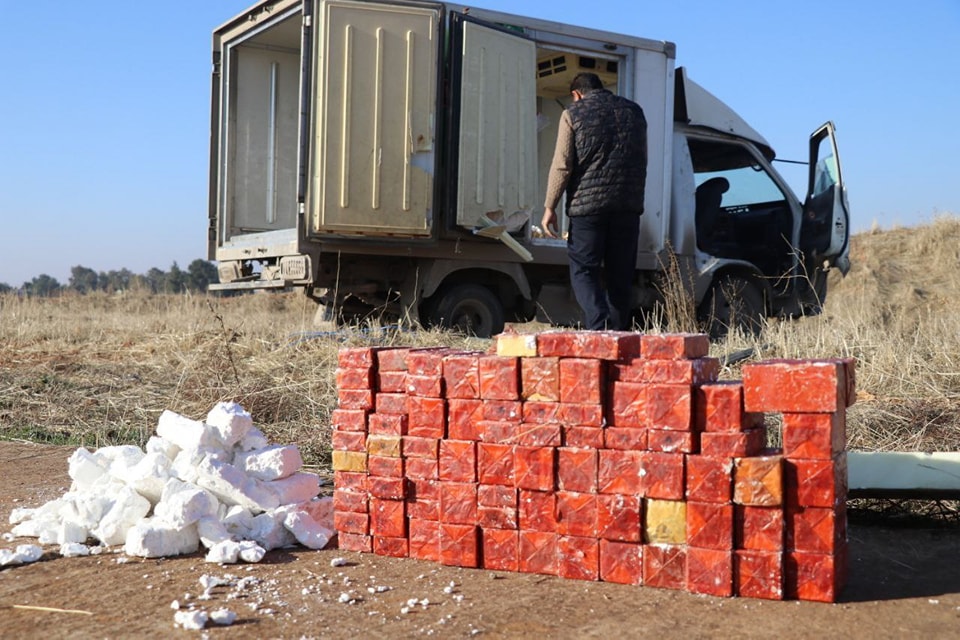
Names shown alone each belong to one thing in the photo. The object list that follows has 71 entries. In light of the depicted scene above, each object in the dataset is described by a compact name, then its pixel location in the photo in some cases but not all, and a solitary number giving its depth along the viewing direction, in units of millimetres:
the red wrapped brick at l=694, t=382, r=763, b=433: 3141
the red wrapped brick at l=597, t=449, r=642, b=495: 3260
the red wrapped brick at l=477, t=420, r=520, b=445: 3461
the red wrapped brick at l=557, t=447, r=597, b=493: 3316
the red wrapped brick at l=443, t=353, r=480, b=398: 3549
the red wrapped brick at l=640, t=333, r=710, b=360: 3230
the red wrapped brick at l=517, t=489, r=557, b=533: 3398
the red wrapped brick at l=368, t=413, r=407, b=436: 3707
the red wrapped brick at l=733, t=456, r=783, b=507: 3053
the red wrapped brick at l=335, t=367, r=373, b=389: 3793
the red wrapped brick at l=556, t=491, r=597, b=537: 3318
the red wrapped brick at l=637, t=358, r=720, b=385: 3193
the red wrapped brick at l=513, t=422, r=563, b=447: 3385
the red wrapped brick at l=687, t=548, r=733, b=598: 3111
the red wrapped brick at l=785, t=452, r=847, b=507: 3035
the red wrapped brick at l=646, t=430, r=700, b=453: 3178
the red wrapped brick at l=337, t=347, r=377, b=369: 3801
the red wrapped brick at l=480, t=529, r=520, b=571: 3465
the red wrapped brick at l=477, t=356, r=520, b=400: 3465
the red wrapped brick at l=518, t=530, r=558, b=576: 3404
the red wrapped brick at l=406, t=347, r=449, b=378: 3629
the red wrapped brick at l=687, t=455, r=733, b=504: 3117
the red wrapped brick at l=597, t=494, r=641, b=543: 3246
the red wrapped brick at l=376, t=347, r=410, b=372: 3738
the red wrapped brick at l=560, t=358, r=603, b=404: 3311
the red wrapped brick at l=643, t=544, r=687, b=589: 3197
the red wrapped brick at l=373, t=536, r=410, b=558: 3695
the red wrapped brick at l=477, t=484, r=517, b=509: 3463
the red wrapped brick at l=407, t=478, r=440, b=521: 3631
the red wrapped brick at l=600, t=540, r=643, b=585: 3260
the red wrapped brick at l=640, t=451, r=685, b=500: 3186
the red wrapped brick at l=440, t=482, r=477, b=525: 3533
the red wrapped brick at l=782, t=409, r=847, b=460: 3055
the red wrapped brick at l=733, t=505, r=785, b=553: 3066
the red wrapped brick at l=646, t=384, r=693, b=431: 3180
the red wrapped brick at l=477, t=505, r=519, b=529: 3467
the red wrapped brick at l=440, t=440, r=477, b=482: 3545
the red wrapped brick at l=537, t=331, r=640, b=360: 3299
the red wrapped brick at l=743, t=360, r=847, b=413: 3049
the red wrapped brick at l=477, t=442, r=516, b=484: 3467
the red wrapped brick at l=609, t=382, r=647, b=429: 3268
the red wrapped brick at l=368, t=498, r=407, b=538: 3691
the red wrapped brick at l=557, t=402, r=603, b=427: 3318
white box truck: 7609
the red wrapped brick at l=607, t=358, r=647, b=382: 3285
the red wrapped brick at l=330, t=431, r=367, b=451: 3811
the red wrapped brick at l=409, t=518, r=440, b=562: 3619
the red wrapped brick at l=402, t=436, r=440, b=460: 3631
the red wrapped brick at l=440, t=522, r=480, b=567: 3512
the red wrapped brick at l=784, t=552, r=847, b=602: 3031
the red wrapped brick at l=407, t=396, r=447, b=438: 3625
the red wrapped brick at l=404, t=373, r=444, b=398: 3625
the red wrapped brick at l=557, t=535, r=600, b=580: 3320
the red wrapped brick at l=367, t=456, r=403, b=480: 3699
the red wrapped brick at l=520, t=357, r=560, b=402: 3402
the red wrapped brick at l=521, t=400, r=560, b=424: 3404
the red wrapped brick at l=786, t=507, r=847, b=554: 3031
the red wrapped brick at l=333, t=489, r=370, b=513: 3771
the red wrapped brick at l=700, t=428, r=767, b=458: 3121
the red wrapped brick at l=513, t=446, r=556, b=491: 3381
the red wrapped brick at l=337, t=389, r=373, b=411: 3803
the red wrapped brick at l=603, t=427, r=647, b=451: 3258
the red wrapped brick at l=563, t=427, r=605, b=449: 3320
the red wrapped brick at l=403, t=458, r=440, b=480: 3633
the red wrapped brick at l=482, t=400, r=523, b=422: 3465
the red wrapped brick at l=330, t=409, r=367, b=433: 3814
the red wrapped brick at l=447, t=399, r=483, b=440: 3549
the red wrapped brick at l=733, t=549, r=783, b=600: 3064
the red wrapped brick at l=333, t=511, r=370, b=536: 3765
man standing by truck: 5977
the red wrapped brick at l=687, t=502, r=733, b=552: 3113
